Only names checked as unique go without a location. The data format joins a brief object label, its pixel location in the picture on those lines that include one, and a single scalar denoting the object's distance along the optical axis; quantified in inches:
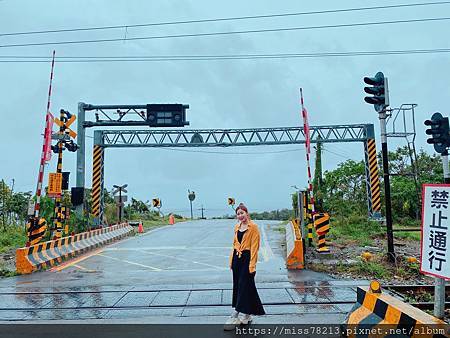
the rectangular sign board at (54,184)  526.0
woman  233.6
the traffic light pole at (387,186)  412.8
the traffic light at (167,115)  922.7
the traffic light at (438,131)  245.3
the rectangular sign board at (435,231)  182.2
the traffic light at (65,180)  544.9
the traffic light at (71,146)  562.9
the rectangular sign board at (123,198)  1038.3
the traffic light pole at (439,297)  193.8
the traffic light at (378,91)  409.4
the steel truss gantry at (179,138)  899.8
